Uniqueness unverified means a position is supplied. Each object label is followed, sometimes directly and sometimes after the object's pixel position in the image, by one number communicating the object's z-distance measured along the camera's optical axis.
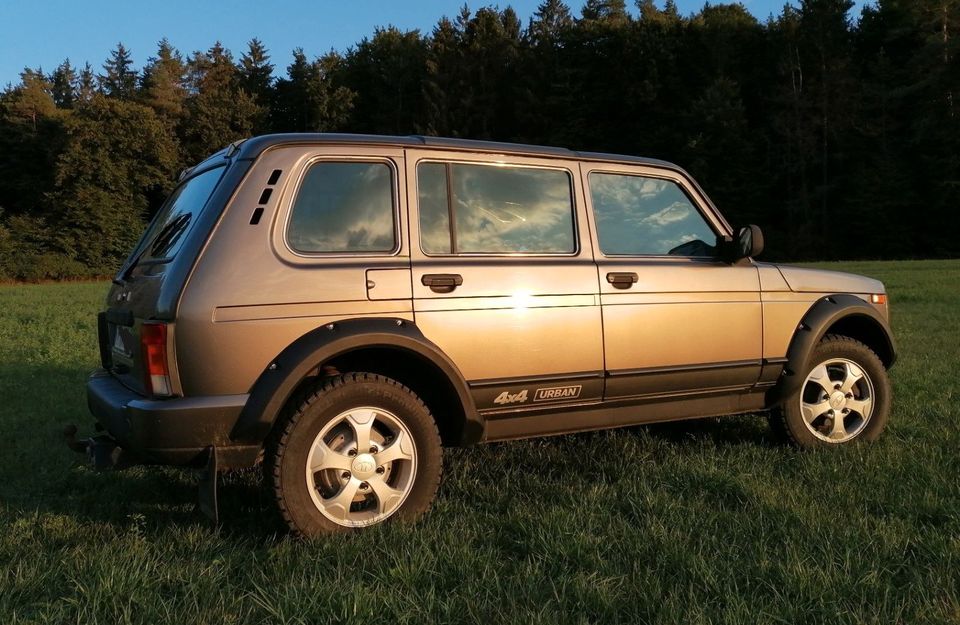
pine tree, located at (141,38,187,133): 57.31
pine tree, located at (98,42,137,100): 66.21
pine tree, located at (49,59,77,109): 69.69
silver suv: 3.17
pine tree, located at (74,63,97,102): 60.19
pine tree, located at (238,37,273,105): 64.31
